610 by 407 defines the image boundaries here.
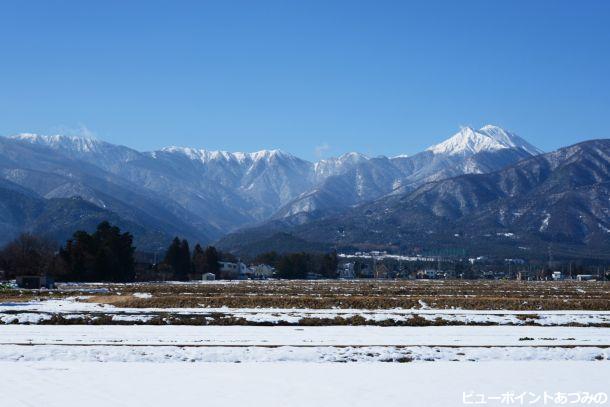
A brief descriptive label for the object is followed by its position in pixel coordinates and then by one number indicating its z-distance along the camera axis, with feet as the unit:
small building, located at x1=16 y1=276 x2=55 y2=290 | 261.24
